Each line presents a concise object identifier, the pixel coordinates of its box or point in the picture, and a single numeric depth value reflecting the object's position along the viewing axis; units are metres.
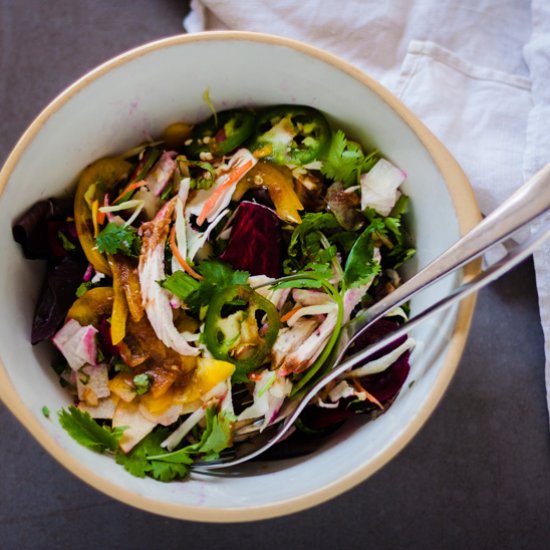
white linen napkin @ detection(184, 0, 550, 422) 0.50
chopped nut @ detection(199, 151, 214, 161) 0.44
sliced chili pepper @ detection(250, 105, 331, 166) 0.43
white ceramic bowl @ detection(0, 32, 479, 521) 0.39
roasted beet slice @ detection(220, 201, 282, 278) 0.42
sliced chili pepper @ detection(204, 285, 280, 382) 0.41
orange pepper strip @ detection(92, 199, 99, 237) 0.43
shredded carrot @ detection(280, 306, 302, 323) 0.42
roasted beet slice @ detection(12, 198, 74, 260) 0.42
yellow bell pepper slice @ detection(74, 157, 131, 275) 0.43
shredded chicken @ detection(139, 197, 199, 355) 0.41
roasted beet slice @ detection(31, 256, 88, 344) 0.42
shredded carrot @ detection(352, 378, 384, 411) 0.42
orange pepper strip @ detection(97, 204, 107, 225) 0.43
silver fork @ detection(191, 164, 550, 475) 0.36
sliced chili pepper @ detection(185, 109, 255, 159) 0.44
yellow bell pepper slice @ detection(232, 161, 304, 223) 0.43
